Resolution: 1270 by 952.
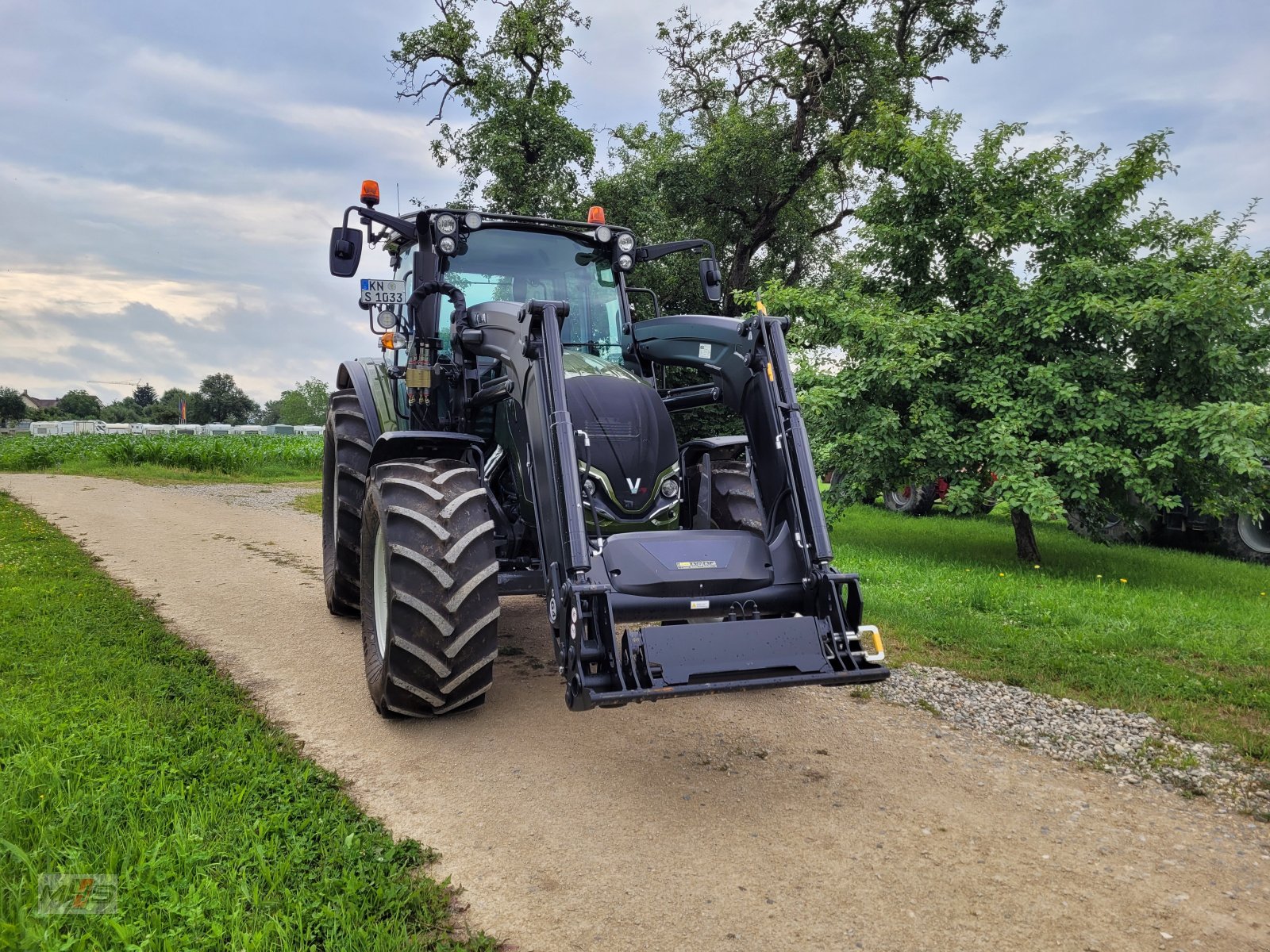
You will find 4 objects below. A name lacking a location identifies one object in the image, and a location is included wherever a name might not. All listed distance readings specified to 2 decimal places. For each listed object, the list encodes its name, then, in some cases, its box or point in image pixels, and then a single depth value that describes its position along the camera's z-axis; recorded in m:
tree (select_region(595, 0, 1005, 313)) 17.33
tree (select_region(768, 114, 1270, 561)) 8.53
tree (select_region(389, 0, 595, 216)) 18.17
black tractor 3.66
